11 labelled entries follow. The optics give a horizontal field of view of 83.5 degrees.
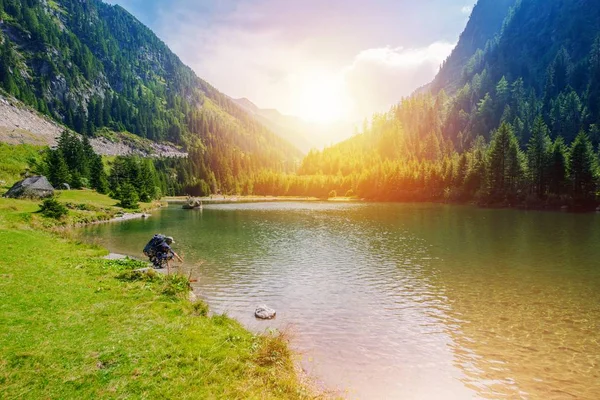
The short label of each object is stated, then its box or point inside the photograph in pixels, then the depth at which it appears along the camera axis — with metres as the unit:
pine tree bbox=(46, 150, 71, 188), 97.75
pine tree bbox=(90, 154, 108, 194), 113.62
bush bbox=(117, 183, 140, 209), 96.46
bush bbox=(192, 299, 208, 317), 19.03
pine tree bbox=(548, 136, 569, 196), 107.17
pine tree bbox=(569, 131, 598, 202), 100.19
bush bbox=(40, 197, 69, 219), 55.81
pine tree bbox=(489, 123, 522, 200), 118.81
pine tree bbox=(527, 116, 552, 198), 112.38
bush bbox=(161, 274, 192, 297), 21.42
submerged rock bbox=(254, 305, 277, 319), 21.09
